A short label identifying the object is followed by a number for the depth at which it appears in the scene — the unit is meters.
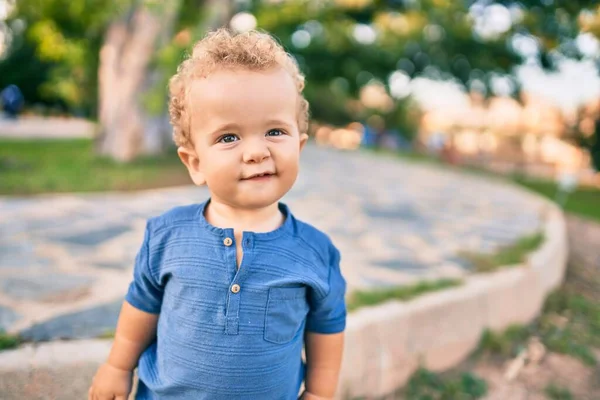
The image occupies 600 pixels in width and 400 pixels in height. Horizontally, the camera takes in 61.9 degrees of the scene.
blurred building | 16.58
